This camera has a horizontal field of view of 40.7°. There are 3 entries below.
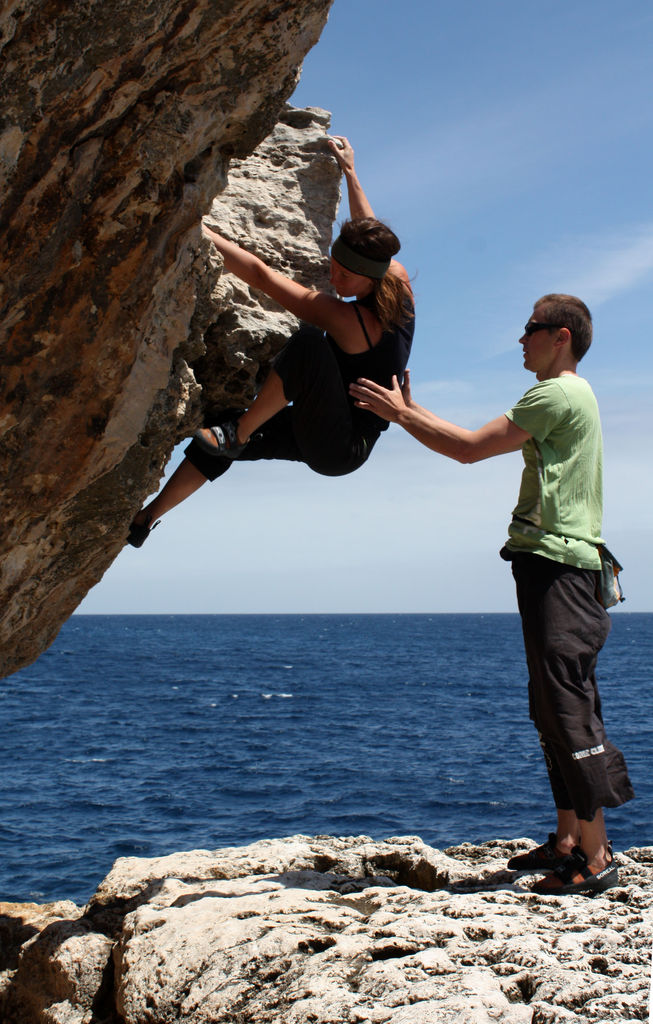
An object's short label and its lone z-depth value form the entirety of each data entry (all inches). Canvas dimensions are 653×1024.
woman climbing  198.2
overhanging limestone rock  139.5
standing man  186.1
